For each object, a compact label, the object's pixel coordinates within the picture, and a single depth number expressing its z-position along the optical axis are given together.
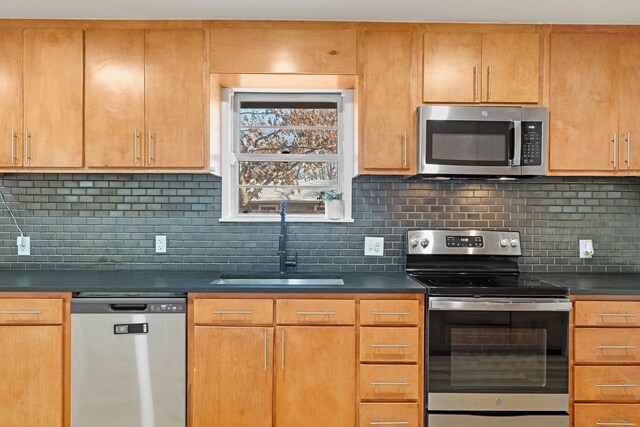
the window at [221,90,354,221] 2.90
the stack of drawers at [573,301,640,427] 2.17
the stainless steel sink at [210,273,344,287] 2.46
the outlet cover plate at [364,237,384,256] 2.75
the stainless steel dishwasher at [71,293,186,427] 2.11
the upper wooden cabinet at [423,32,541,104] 2.46
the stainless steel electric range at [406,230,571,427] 2.13
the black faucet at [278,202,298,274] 2.60
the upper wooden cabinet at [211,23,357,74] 2.44
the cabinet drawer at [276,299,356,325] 2.15
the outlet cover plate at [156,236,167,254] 2.74
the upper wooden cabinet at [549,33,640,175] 2.47
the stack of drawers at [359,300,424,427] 2.15
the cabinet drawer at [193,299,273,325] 2.15
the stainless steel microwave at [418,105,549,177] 2.39
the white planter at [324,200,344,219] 2.77
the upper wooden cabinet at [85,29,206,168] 2.44
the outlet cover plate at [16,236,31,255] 2.73
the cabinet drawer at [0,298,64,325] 2.13
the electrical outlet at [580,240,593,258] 2.76
